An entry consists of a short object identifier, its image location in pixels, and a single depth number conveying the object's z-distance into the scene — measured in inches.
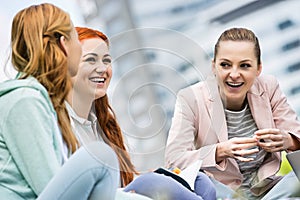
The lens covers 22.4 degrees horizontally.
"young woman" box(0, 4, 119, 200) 66.4
